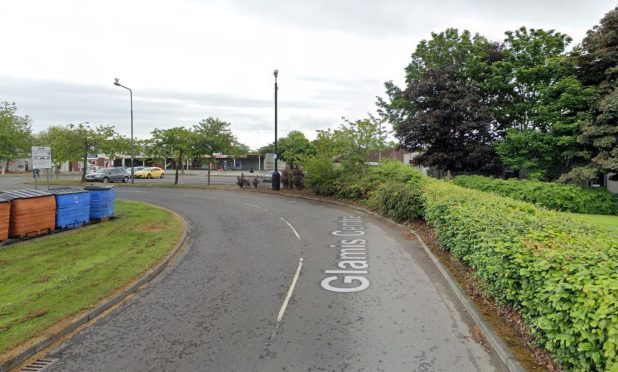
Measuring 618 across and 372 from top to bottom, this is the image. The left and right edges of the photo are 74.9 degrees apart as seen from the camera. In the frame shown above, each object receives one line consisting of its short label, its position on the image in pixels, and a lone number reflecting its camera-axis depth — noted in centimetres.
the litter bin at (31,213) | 1254
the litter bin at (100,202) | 1617
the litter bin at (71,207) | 1429
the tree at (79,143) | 3516
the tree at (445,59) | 2714
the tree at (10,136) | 2417
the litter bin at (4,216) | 1202
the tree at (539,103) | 2145
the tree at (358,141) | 2338
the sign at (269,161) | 3366
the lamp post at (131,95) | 3316
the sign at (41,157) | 1622
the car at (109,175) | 3816
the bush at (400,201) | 1495
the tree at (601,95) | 1873
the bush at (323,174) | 2408
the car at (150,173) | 4791
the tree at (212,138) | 3347
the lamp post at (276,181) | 2816
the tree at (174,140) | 3384
